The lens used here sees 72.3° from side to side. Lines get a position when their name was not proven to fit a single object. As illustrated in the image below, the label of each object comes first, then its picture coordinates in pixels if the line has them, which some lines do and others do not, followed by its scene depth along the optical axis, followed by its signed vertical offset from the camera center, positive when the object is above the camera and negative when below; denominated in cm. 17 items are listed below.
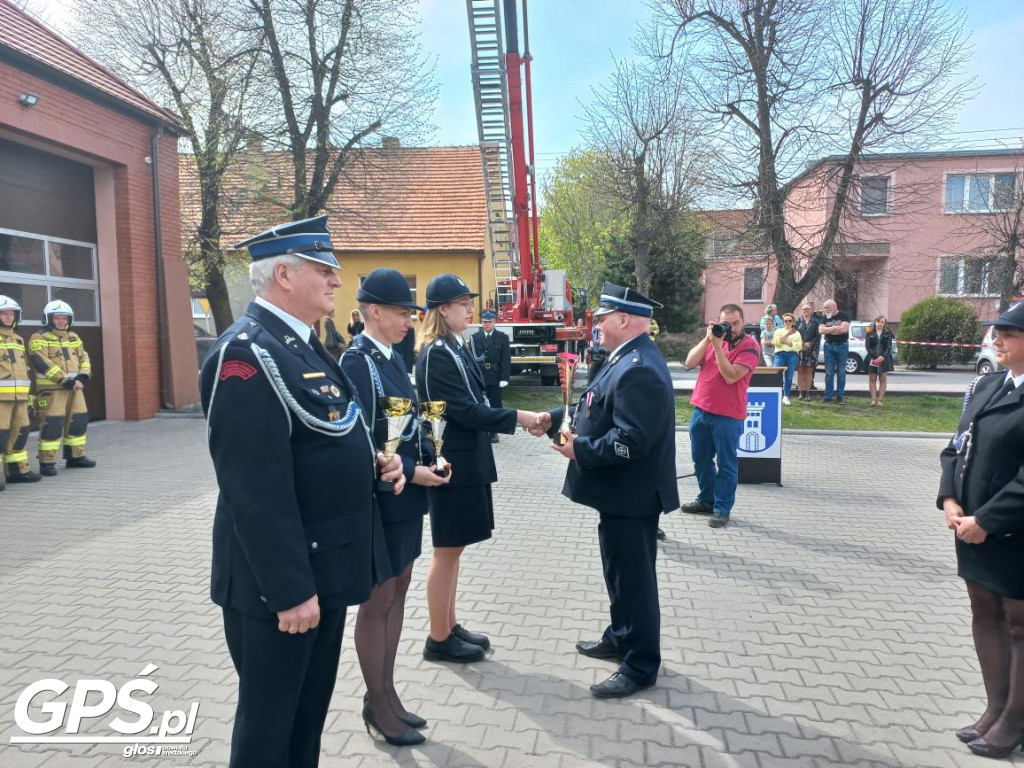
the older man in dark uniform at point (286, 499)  199 -50
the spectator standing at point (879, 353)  1415 -45
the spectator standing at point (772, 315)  1497 +34
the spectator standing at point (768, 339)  1509 -19
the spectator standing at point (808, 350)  1507 -42
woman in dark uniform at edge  289 -82
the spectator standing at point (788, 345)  1391 -29
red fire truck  1337 +300
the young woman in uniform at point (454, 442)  368 -59
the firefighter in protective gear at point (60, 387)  829 -68
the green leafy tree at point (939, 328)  2505 +9
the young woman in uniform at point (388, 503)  311 -78
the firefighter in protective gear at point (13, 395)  772 -72
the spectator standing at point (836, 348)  1428 -36
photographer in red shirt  632 -63
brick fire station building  1045 +191
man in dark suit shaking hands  350 -75
